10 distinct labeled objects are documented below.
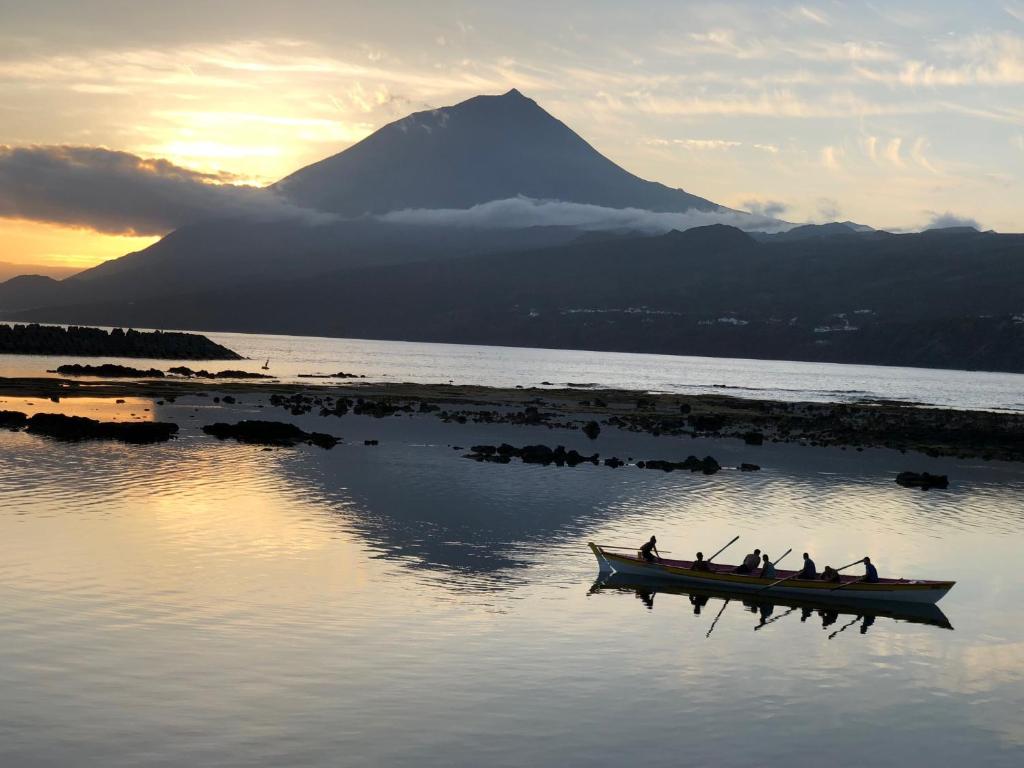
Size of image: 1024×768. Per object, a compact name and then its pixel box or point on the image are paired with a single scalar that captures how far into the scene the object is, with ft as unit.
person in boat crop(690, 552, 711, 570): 107.86
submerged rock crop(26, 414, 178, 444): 199.82
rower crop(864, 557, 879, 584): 106.42
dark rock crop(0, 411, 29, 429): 209.97
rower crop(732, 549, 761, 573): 108.47
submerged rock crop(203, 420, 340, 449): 209.05
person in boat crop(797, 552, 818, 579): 108.17
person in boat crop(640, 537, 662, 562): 109.70
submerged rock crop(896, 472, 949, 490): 194.18
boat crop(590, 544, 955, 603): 105.29
